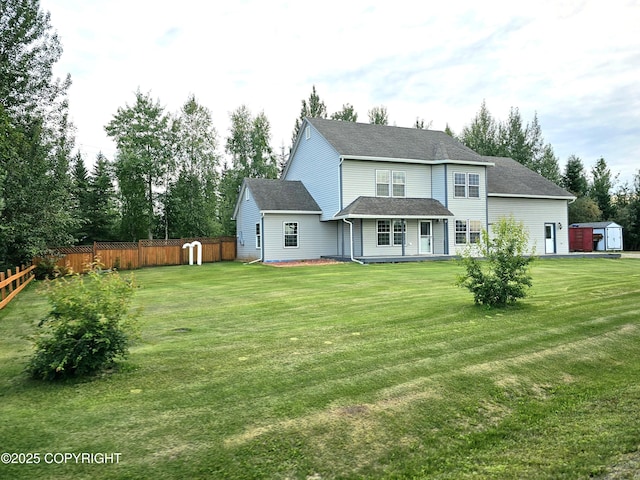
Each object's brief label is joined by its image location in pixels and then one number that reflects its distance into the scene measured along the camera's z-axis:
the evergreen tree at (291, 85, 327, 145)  45.62
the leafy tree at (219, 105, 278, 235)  40.44
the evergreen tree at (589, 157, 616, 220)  44.56
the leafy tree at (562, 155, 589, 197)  47.66
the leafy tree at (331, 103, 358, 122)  46.41
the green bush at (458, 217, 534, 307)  8.62
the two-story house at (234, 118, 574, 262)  24.17
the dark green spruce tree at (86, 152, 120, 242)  33.47
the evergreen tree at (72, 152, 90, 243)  32.00
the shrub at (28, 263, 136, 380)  4.87
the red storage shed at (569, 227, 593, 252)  34.16
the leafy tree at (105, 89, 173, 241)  33.75
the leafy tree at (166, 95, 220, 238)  34.84
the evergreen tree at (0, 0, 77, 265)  16.20
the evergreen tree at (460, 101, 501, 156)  46.84
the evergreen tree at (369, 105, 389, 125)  47.91
